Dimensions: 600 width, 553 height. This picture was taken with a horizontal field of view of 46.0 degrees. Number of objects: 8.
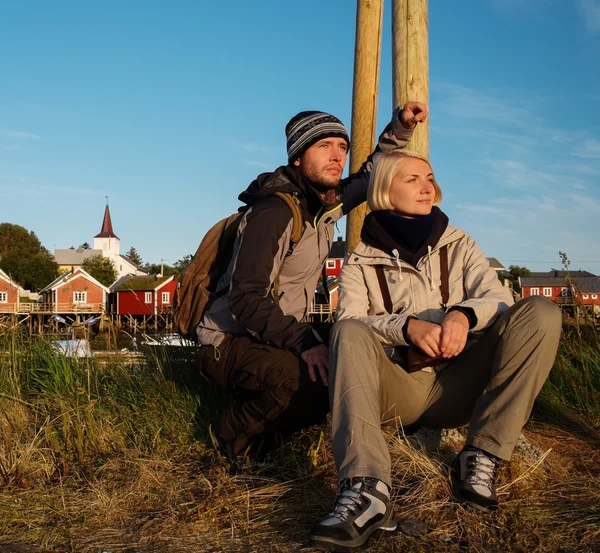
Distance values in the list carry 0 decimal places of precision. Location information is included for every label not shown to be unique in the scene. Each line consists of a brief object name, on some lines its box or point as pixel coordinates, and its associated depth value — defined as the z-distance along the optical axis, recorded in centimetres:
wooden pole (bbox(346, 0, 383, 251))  494
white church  10412
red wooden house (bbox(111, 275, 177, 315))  4931
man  320
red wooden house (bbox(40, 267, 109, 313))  5199
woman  246
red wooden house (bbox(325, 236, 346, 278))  5353
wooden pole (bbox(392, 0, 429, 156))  444
